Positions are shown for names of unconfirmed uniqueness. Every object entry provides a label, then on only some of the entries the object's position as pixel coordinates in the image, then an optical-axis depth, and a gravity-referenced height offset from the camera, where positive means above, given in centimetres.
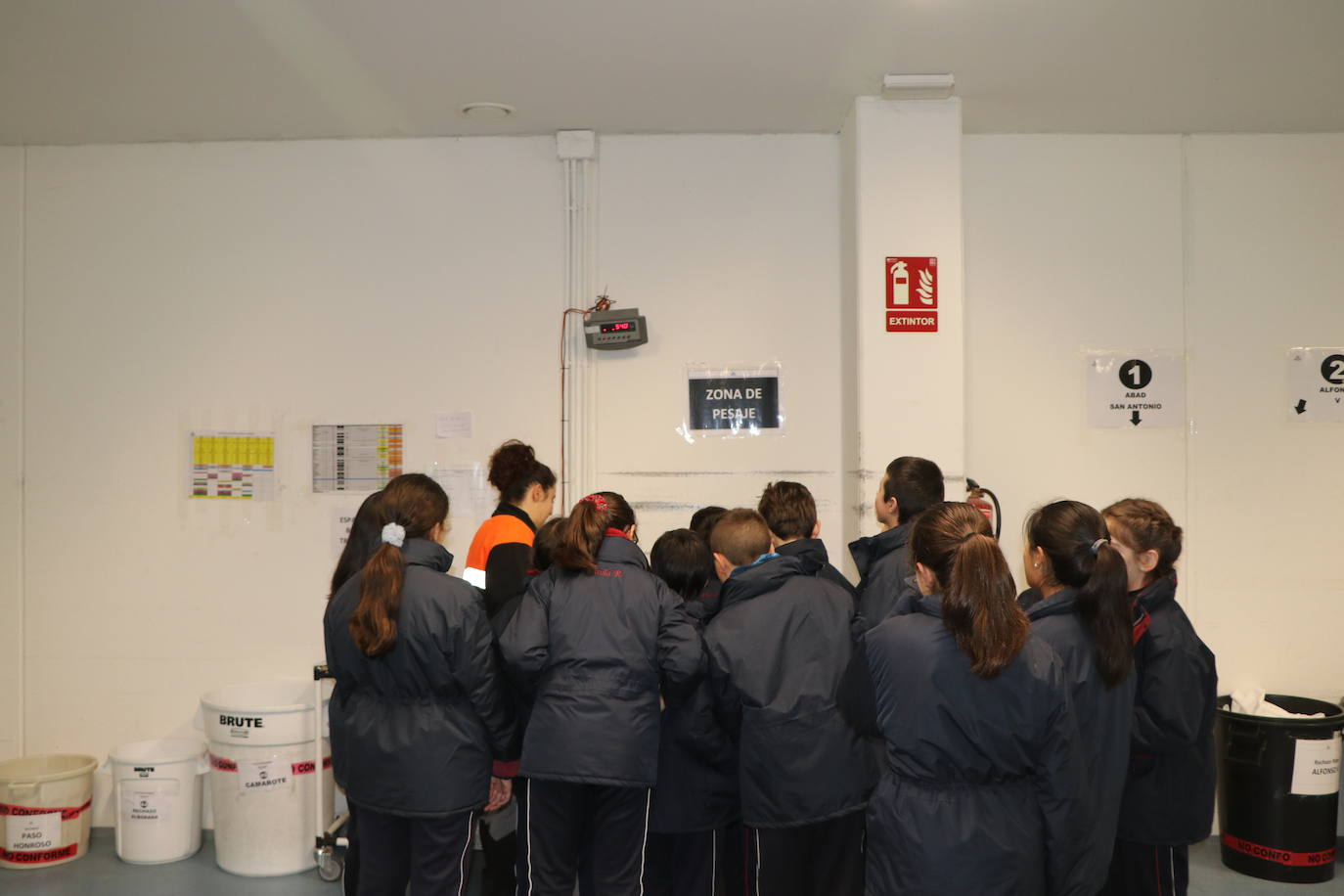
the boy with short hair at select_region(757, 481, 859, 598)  316 -24
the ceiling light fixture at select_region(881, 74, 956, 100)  390 +139
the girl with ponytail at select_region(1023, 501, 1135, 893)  225 -45
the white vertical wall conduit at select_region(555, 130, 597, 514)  445 +65
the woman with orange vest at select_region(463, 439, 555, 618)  317 -29
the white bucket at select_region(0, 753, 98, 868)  407 -153
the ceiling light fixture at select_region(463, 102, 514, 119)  414 +138
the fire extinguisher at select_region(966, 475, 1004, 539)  420 -26
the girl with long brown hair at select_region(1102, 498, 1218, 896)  255 -73
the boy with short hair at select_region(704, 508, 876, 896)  274 -77
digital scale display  434 +48
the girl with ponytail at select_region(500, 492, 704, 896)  270 -68
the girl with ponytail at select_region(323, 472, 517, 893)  268 -72
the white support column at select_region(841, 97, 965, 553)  404 +63
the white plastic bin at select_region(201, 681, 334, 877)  389 -134
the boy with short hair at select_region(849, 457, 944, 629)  309 -30
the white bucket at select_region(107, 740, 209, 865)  408 -147
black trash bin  388 -138
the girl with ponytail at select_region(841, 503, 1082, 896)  201 -60
